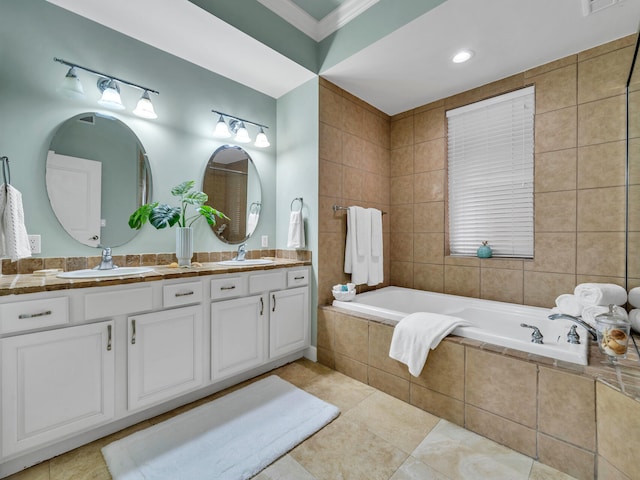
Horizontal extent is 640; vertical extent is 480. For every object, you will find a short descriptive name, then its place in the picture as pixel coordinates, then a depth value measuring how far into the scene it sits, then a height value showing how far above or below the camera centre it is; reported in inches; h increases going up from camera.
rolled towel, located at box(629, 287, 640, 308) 68.7 -14.2
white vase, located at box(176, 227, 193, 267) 80.7 -2.1
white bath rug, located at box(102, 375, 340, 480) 53.1 -42.8
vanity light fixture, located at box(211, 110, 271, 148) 96.3 +37.5
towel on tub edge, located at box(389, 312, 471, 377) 69.1 -24.4
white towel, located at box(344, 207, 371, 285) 105.4 -3.4
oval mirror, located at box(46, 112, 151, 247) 70.2 +15.6
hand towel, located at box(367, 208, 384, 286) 112.7 -4.9
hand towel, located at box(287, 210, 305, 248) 100.0 +2.3
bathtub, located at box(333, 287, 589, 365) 59.3 -23.2
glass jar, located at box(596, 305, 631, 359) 54.4 -18.6
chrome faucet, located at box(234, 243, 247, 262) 97.8 -5.3
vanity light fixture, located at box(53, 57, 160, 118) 67.1 +36.6
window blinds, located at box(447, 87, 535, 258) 94.9 +22.6
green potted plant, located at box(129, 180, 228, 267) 77.5 +6.0
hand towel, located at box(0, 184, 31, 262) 54.6 +2.7
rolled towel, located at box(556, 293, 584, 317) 73.2 -17.6
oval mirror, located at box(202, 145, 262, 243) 98.0 +16.8
